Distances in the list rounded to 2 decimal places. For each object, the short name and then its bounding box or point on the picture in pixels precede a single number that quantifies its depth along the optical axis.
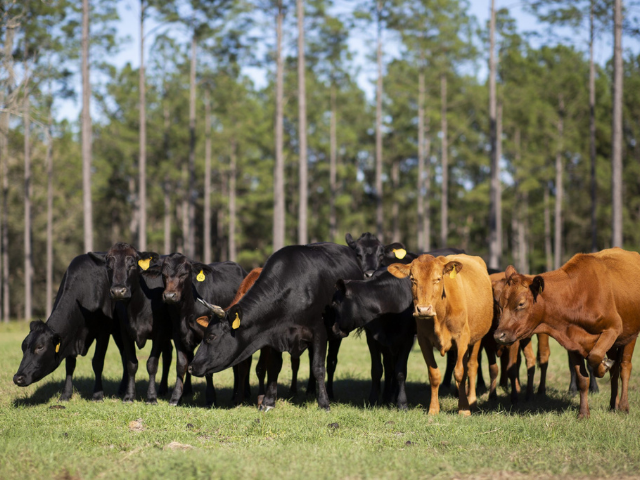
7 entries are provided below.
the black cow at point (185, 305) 8.46
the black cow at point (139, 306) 8.61
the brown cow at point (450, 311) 7.39
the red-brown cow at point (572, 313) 7.41
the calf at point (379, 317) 8.22
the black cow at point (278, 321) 7.94
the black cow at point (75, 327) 8.27
